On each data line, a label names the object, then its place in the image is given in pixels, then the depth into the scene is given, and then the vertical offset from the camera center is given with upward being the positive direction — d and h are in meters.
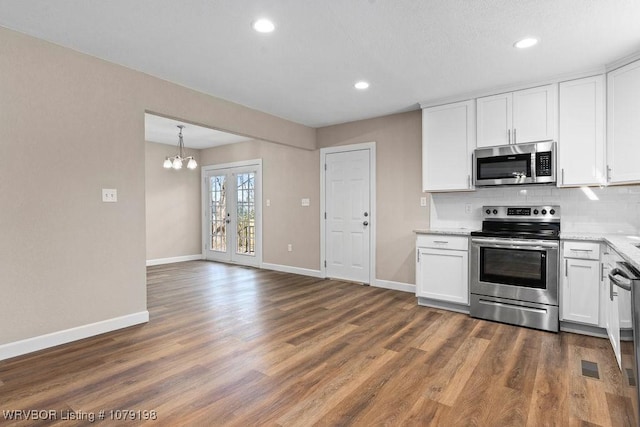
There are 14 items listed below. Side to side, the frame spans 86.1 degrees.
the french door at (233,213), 6.90 -0.04
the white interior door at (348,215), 5.20 -0.07
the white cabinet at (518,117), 3.49 +0.99
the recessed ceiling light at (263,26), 2.48 +1.37
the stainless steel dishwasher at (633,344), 1.51 -0.62
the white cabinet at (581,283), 3.06 -0.68
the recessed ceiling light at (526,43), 2.73 +1.35
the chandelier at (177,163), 5.91 +0.86
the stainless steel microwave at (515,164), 3.48 +0.48
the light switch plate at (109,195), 3.16 +0.16
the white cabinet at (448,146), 3.95 +0.76
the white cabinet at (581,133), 3.26 +0.74
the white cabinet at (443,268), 3.77 -0.67
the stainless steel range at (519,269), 3.26 -0.60
